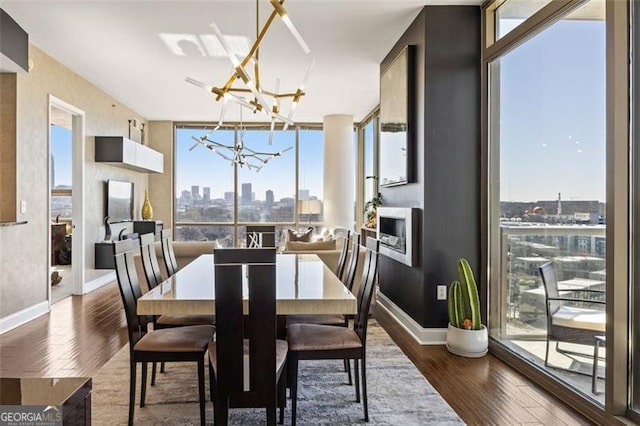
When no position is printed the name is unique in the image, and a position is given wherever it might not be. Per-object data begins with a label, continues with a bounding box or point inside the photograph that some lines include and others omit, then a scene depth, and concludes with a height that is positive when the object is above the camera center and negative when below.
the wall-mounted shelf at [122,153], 6.33 +0.93
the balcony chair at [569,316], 2.47 -0.65
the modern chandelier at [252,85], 2.08 +0.82
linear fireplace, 3.90 -0.23
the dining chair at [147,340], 2.22 -0.71
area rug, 2.36 -1.17
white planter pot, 3.37 -1.05
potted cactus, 3.33 -0.87
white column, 8.39 +0.85
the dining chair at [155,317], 2.79 -0.71
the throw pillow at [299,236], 6.78 -0.41
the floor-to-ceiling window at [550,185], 2.49 +0.19
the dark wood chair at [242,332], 1.78 -0.53
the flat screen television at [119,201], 6.79 +0.18
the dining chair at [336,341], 2.29 -0.72
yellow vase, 8.30 +0.00
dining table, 2.01 -0.42
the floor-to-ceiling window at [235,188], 9.31 +0.52
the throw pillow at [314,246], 4.73 -0.39
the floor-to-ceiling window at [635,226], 2.18 -0.07
